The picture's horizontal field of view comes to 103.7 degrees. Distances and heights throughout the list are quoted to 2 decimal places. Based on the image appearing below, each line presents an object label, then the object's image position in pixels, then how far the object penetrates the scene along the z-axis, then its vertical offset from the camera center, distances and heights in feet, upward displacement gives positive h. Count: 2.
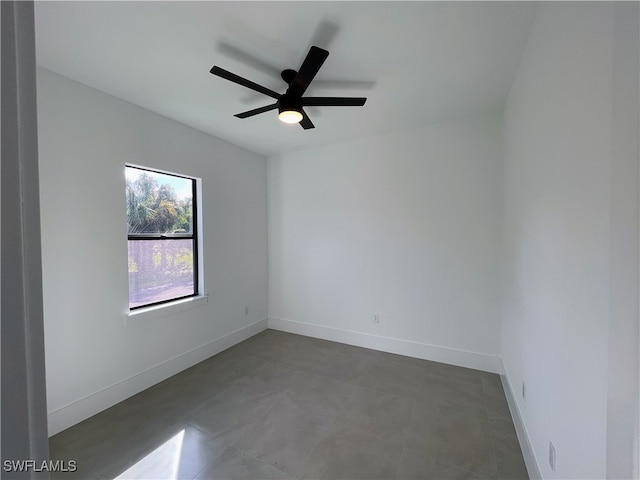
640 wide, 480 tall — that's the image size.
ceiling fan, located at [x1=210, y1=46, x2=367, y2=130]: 5.11 +3.33
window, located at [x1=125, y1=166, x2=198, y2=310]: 8.06 +0.05
